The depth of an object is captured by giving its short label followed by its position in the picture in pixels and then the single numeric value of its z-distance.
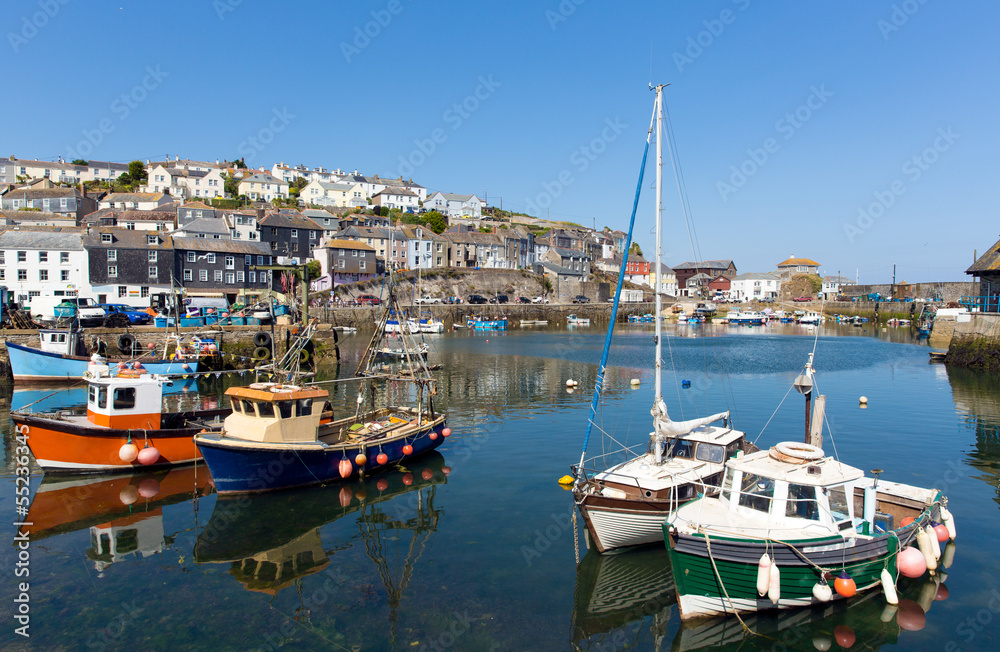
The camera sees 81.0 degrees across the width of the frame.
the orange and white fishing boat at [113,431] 19.05
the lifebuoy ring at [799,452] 12.05
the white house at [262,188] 126.75
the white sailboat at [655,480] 13.34
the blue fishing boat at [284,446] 17.36
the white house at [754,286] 137.88
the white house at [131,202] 99.44
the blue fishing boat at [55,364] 35.25
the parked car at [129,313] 48.58
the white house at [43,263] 56.59
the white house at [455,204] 146.62
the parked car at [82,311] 45.22
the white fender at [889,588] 11.64
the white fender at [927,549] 12.50
